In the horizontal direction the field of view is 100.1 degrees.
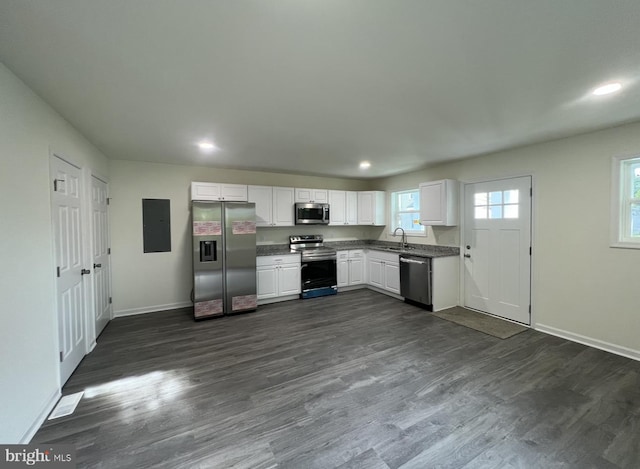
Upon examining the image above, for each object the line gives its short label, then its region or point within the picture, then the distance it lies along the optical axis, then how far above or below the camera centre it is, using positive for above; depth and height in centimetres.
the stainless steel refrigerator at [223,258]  434 -50
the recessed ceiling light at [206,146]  357 +114
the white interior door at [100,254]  354 -36
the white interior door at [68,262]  250 -34
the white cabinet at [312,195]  572 +70
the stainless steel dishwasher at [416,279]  465 -96
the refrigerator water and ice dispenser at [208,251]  438 -38
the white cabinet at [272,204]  527 +47
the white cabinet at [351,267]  591 -91
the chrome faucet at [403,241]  591 -32
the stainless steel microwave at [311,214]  561 +29
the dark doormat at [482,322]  372 -147
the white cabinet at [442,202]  469 +44
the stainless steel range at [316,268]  551 -86
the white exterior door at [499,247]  393 -34
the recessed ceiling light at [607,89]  212 +111
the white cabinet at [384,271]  536 -93
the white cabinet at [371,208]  634 +45
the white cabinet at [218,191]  466 +66
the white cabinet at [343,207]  614 +46
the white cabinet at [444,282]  464 -99
